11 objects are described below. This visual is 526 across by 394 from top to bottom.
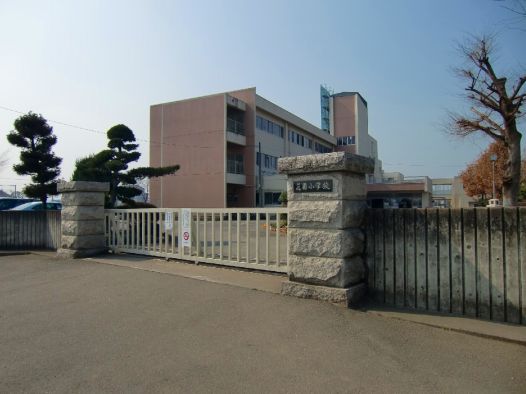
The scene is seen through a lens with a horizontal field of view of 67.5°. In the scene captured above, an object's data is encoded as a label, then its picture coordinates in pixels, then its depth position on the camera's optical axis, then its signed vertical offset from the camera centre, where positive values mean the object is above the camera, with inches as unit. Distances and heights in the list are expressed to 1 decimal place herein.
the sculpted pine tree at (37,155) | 595.2 +79.7
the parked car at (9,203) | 844.0 +8.8
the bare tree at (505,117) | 604.4 +137.7
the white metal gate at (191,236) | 272.8 -26.9
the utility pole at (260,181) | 1519.2 +91.8
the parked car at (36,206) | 729.1 +1.4
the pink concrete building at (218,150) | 1411.2 +211.3
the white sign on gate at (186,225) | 319.3 -16.6
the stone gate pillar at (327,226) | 204.8 -12.1
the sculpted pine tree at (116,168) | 550.9 +54.8
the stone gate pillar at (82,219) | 379.6 -12.9
